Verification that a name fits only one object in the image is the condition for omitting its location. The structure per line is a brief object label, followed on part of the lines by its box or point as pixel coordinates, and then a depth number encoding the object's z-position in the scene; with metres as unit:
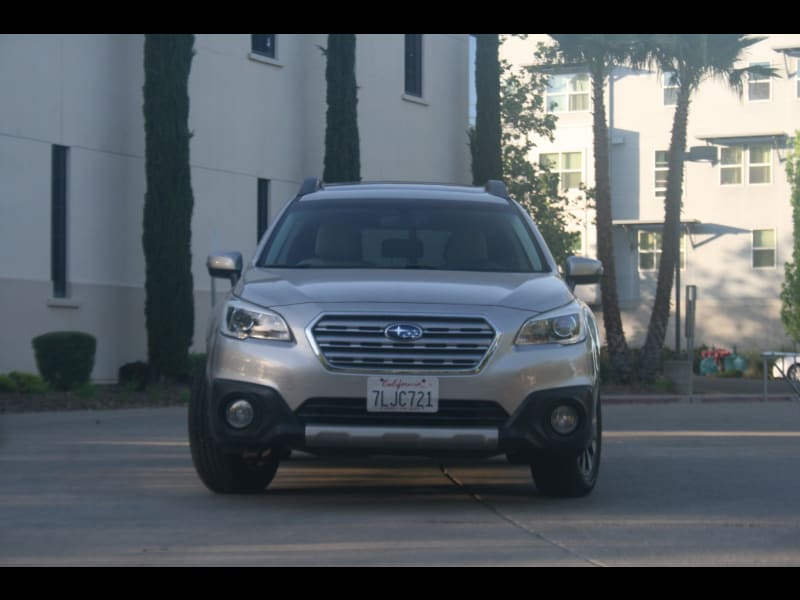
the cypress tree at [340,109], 27.80
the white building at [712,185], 52.09
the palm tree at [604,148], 30.39
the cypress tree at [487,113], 30.72
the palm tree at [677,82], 31.43
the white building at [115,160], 22.16
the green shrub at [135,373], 23.56
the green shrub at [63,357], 20.89
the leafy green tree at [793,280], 47.41
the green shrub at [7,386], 20.11
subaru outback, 8.01
